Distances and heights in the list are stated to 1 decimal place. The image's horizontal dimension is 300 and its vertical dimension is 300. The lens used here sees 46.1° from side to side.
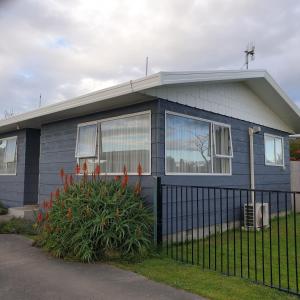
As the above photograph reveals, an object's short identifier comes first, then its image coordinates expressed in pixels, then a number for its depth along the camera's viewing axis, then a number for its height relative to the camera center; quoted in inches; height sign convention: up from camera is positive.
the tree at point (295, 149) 839.4 +89.5
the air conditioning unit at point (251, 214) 328.5 -28.4
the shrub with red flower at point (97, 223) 217.5 -26.1
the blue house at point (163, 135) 263.4 +45.4
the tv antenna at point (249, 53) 434.1 +160.5
